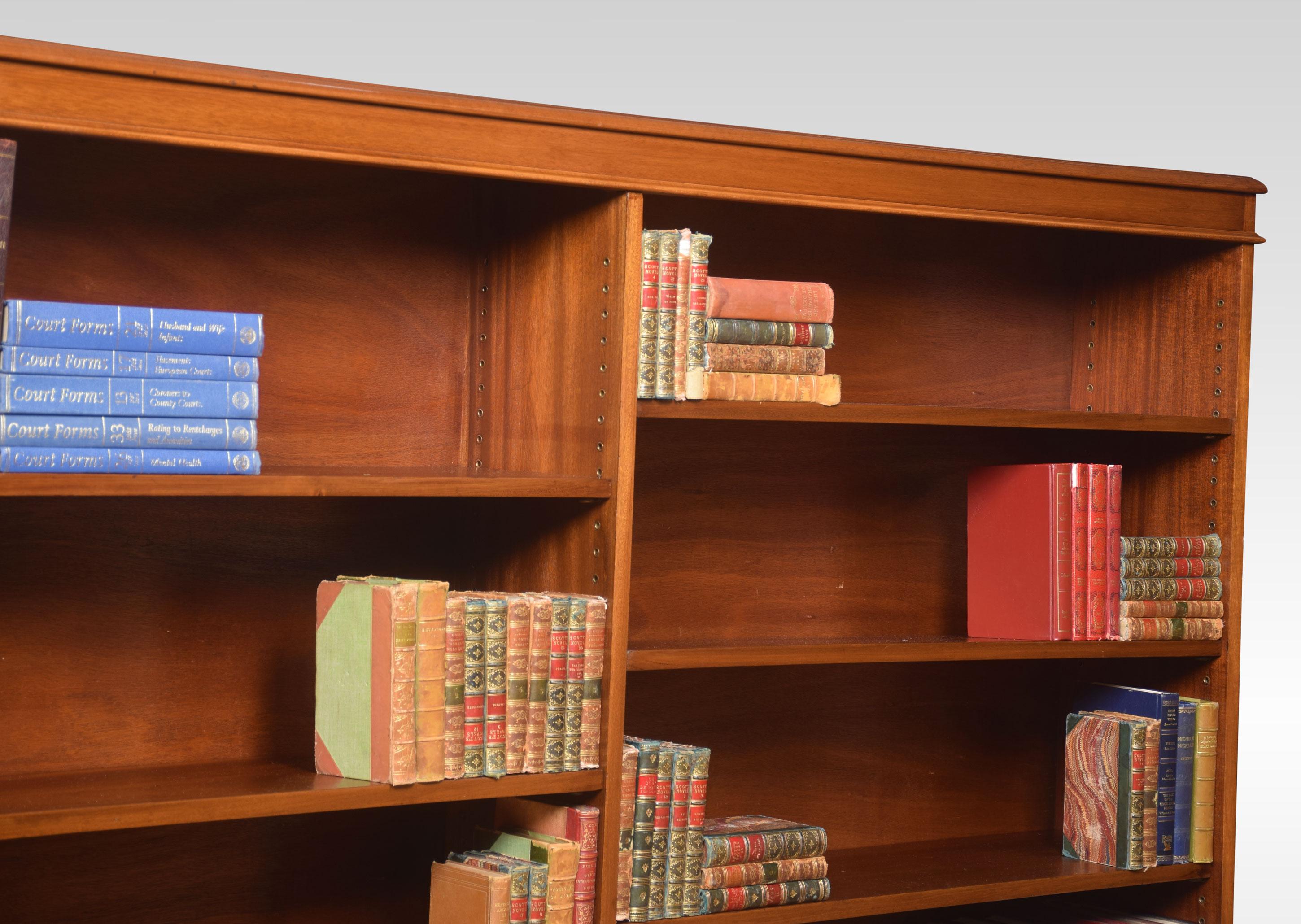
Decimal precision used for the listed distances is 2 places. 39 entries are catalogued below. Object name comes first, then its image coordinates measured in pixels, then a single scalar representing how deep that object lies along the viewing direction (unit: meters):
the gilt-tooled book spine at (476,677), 2.36
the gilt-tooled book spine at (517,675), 2.39
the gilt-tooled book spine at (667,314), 2.48
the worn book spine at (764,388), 2.53
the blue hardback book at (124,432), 2.08
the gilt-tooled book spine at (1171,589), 2.92
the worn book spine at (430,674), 2.30
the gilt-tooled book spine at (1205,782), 2.98
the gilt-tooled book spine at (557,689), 2.42
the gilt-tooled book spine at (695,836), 2.56
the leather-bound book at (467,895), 2.34
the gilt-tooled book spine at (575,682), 2.43
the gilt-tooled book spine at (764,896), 2.60
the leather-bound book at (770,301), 2.55
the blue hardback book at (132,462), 2.08
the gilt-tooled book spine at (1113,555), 2.89
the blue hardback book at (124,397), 2.07
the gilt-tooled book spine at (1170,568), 2.93
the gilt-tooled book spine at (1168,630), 2.92
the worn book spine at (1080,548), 2.87
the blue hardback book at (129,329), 2.07
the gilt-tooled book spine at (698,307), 2.50
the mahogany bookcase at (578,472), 2.38
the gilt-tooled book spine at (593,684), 2.45
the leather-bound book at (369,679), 2.28
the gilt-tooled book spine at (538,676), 2.41
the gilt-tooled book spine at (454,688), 2.33
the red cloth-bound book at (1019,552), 2.87
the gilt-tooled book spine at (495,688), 2.37
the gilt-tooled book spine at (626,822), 2.51
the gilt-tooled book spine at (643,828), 2.52
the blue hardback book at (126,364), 2.07
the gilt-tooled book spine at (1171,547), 2.93
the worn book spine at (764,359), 2.55
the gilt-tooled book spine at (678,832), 2.55
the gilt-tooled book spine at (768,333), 2.55
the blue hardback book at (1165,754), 2.94
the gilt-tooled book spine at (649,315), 2.47
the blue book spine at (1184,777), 2.96
